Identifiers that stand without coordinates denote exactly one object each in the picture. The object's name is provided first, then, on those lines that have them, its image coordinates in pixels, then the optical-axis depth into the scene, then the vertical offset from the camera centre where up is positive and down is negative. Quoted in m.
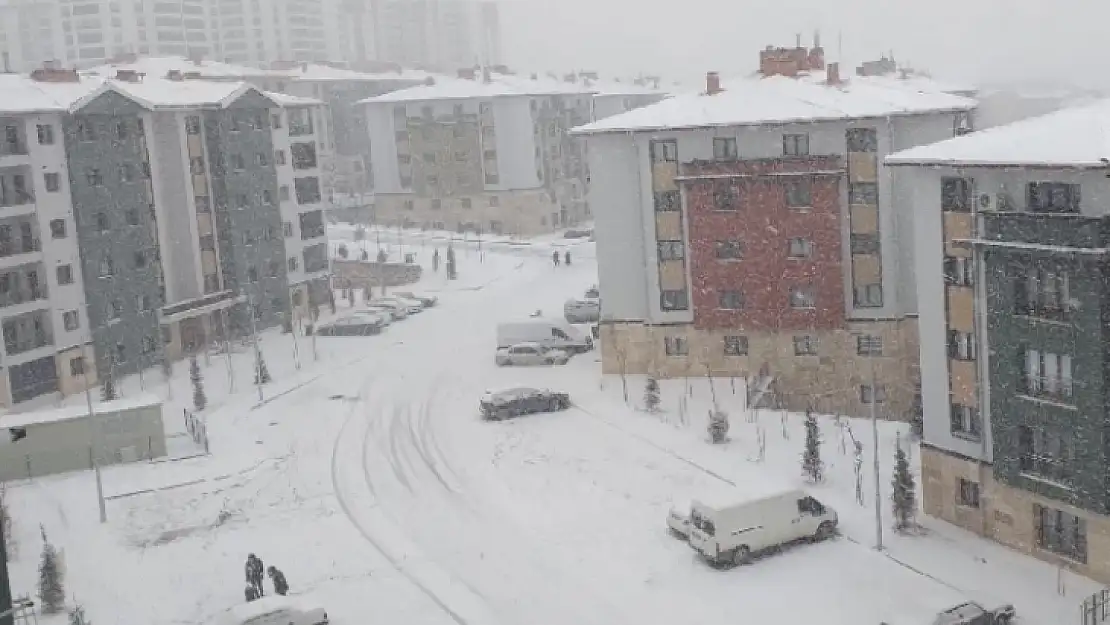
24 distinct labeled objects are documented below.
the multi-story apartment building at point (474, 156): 94.19 +1.62
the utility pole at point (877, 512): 27.14 -8.79
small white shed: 36.41 -7.53
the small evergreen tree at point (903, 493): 28.36 -8.61
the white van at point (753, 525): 26.95 -8.83
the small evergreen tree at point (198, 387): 44.59 -7.51
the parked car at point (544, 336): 50.56 -7.25
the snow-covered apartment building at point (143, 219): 46.59 -0.96
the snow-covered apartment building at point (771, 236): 41.09 -2.99
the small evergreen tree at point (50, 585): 26.69 -8.75
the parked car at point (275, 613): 24.12 -8.92
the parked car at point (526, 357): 49.19 -7.89
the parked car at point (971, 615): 22.70 -9.43
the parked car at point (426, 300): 64.69 -6.81
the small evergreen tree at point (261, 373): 47.09 -7.51
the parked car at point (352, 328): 58.12 -7.24
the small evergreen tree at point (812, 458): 32.62 -8.71
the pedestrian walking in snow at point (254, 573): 26.61 -8.79
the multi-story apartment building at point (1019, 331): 24.45 -4.46
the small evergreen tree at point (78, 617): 24.79 -8.99
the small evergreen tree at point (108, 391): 44.88 -7.41
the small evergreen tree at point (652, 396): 40.88 -8.29
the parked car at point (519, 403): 40.97 -8.27
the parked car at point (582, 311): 57.19 -7.17
